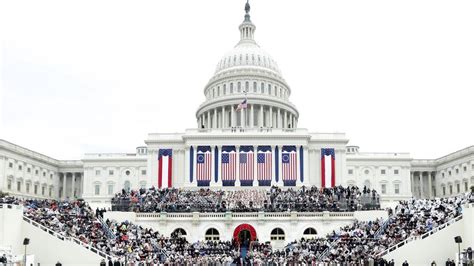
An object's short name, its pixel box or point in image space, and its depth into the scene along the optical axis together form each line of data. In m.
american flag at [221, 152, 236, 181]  87.19
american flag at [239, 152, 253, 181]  87.06
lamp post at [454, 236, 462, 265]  44.19
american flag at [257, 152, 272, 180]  87.06
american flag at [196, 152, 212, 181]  87.38
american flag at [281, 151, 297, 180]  87.25
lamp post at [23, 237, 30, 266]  44.23
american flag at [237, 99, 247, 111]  97.53
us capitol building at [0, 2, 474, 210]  88.44
